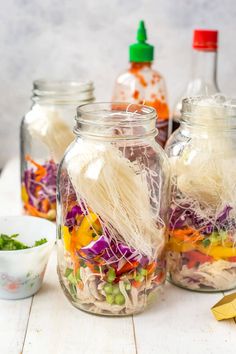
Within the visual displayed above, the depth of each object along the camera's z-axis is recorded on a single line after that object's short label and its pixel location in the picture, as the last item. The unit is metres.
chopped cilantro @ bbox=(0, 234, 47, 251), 0.74
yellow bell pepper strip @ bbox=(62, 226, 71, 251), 0.71
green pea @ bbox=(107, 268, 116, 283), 0.69
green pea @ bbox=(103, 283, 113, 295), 0.69
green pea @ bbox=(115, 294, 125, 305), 0.70
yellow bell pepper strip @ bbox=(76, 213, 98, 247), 0.69
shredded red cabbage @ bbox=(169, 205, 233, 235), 0.73
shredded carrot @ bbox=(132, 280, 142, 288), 0.70
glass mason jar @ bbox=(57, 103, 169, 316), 0.68
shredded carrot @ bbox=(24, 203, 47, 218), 0.87
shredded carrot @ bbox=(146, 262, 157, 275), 0.71
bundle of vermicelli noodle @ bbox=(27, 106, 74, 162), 0.87
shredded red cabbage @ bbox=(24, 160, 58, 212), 0.87
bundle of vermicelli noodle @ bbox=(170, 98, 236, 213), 0.73
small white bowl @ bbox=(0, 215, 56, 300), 0.71
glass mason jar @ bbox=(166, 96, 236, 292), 0.73
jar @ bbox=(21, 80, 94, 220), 0.87
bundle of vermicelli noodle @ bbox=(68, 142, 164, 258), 0.68
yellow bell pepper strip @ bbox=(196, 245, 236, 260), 0.73
